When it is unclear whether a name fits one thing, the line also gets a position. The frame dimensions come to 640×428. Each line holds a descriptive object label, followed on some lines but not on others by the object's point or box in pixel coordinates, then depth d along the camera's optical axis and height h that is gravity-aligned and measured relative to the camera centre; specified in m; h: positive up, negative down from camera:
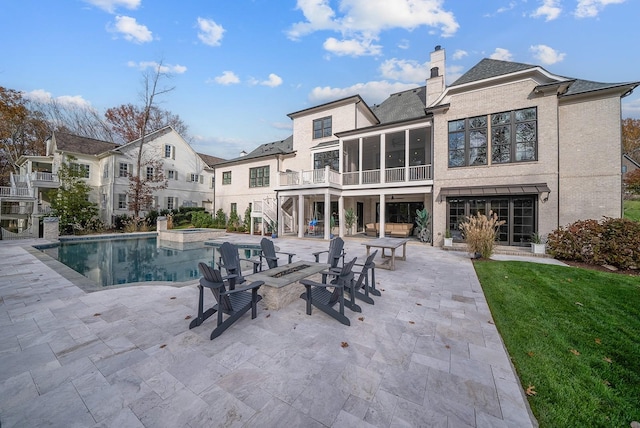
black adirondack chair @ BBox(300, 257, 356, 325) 3.79 -1.38
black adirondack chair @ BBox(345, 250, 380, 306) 4.61 -1.41
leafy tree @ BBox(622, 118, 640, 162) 26.88 +8.70
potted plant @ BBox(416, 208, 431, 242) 13.27 -0.56
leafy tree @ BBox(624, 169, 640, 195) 21.66 +3.20
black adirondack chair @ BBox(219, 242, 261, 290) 5.12 -0.99
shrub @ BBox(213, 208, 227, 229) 21.08 -0.58
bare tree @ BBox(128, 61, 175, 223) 21.61 +6.82
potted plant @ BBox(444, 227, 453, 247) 11.54 -1.18
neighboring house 20.19 +3.89
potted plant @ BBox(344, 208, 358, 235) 16.08 -0.24
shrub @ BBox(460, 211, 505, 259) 8.62 -0.78
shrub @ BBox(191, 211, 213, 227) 21.00 -0.58
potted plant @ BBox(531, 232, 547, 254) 9.66 -1.16
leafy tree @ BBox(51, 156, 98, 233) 15.82 +0.53
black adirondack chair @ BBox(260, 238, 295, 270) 5.90 -0.94
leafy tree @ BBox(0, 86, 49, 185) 23.57 +7.84
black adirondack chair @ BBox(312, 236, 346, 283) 5.73 -0.90
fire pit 4.29 -1.22
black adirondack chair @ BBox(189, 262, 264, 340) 3.39 -1.37
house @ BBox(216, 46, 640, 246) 10.08 +2.94
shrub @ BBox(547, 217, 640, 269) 7.45 -0.89
